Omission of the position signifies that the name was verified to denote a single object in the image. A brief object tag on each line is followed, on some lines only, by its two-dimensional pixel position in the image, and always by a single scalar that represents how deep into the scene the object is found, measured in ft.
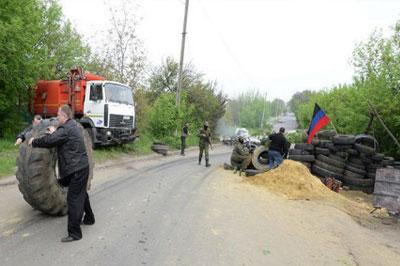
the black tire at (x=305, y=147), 51.27
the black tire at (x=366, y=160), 50.14
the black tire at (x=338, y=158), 50.90
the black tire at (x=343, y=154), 51.06
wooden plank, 35.35
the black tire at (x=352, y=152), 50.57
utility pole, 91.37
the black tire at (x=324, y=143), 51.57
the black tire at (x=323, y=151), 51.22
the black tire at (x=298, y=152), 51.45
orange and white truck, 56.95
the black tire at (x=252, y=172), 46.78
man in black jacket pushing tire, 19.85
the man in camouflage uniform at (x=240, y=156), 53.81
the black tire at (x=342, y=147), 50.67
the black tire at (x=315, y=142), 51.62
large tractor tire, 21.80
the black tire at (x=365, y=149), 49.73
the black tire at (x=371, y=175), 50.49
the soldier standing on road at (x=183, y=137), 79.64
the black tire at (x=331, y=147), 51.38
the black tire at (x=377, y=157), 49.73
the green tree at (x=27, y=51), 50.93
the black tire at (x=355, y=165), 50.92
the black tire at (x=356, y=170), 50.55
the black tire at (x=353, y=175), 50.49
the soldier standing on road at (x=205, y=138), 58.59
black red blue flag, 52.70
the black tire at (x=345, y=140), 50.42
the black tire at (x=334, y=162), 50.65
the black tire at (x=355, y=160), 50.78
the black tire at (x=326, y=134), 54.44
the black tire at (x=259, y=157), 50.04
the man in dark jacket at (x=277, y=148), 48.16
